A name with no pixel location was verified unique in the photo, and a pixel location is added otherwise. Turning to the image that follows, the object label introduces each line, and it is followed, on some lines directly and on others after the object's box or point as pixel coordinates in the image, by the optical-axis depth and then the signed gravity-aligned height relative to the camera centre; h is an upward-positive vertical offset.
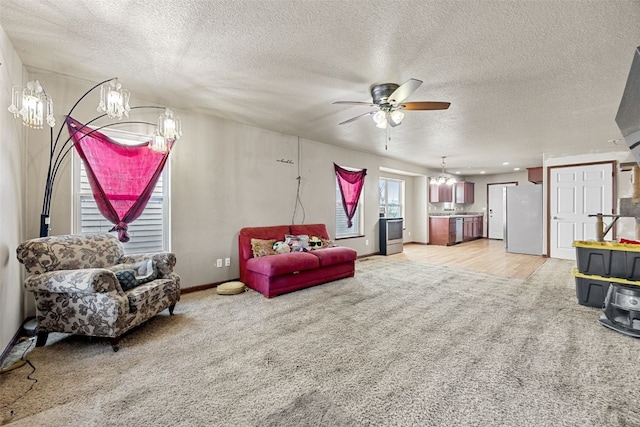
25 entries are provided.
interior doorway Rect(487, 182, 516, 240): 9.61 +0.07
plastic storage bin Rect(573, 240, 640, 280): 2.86 -0.50
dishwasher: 8.72 -0.50
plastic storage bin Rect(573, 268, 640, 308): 3.04 -0.86
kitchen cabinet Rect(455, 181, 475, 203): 9.65 +0.76
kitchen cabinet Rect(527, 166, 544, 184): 6.86 +0.96
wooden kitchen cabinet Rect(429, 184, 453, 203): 8.80 +0.64
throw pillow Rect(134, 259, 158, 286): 2.64 -0.59
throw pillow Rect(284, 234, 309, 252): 4.16 -0.46
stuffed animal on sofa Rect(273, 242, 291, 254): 4.00 -0.53
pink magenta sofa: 3.48 -0.74
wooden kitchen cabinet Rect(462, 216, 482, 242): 9.21 -0.54
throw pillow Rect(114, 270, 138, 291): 2.44 -0.61
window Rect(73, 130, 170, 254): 3.04 -0.05
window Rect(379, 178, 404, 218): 7.78 +0.45
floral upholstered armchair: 2.12 -0.66
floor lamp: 1.99 +0.80
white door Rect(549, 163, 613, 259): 5.74 +0.25
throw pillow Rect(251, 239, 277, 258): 3.90 -0.52
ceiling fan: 2.69 +1.11
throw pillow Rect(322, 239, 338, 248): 4.62 -0.54
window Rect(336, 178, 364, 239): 5.95 -0.21
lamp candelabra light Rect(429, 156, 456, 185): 7.21 +0.89
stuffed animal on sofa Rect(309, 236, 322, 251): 4.40 -0.50
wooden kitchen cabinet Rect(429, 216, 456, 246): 8.25 -0.54
